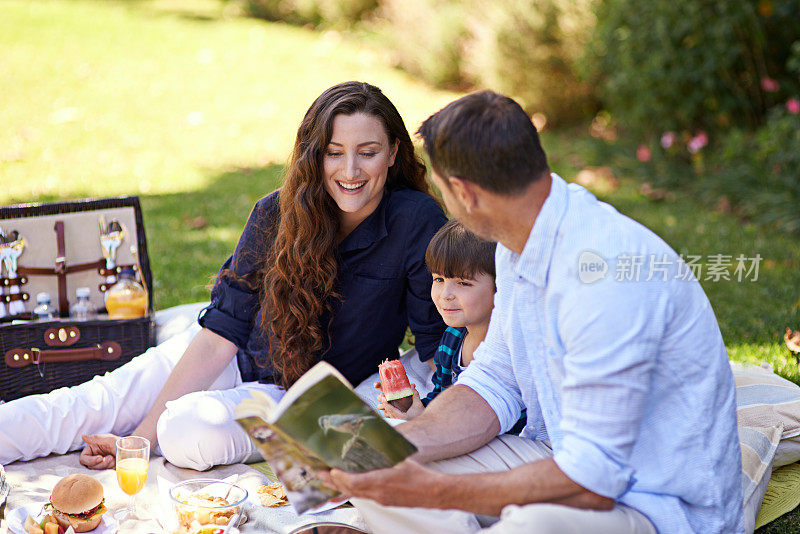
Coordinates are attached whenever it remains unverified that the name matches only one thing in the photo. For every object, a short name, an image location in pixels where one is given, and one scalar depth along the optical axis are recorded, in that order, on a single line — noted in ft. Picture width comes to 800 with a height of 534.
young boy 10.61
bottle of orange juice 13.74
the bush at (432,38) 38.17
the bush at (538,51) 32.07
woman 11.06
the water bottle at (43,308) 13.48
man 6.84
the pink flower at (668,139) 26.61
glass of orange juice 9.66
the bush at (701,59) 24.34
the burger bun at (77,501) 9.26
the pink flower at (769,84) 24.18
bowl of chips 9.48
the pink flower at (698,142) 25.88
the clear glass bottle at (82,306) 13.80
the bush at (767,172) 21.89
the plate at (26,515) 9.34
